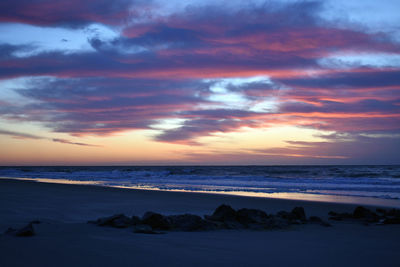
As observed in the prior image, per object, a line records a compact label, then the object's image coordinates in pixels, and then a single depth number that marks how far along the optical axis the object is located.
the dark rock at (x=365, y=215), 9.00
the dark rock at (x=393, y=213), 9.53
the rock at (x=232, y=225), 7.56
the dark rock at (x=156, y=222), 7.12
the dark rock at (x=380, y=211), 10.58
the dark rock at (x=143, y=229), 6.63
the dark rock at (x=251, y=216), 7.95
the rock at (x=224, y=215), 8.05
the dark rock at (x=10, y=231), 5.94
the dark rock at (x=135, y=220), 7.24
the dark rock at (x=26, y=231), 5.87
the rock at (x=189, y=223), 7.19
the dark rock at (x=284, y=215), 8.69
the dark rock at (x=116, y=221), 7.16
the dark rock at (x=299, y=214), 8.70
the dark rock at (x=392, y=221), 8.62
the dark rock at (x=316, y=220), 8.54
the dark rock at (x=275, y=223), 7.74
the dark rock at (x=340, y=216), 9.38
